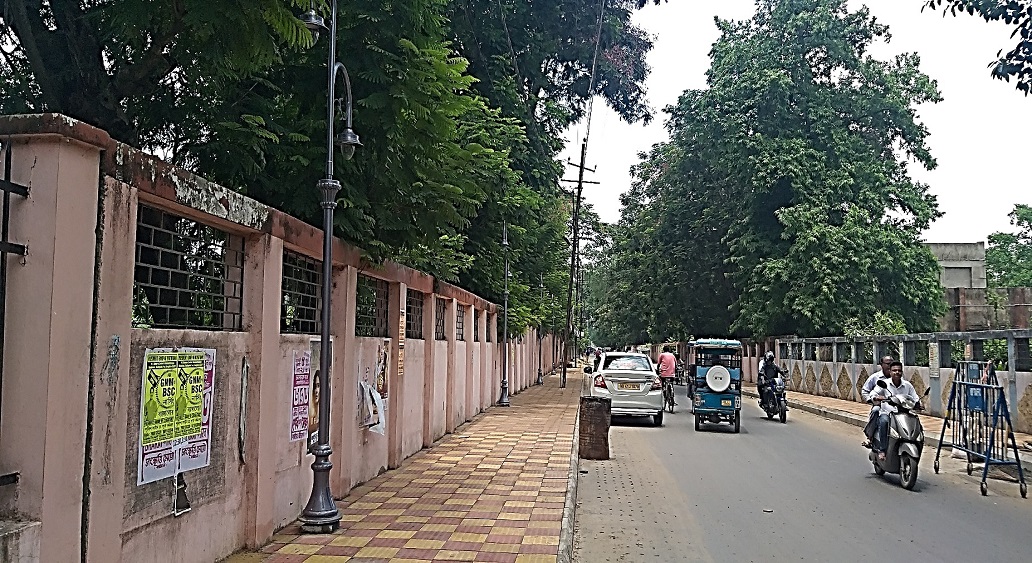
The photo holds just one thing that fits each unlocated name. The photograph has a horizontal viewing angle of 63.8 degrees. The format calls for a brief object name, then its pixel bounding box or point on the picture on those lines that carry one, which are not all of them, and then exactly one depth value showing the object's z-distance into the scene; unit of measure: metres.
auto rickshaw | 17.86
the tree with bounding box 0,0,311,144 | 5.77
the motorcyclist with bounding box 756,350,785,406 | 21.17
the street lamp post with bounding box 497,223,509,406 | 21.80
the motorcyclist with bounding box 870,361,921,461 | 11.66
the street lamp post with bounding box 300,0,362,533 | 7.47
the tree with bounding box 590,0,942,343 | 31.70
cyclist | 22.88
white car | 19.11
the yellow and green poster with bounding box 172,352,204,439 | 5.71
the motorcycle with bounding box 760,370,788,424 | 21.12
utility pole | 37.62
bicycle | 23.31
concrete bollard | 13.50
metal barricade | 11.00
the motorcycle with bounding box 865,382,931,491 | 11.01
